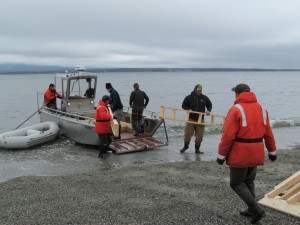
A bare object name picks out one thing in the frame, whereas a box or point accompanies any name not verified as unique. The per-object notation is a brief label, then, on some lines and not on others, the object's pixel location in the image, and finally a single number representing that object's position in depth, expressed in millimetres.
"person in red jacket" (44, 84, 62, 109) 13813
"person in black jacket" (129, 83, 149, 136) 11367
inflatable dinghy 11992
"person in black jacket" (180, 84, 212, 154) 9758
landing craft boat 11203
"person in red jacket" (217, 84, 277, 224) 3990
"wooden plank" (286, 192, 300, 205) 4723
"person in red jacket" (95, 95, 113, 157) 9742
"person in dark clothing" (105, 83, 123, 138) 11366
